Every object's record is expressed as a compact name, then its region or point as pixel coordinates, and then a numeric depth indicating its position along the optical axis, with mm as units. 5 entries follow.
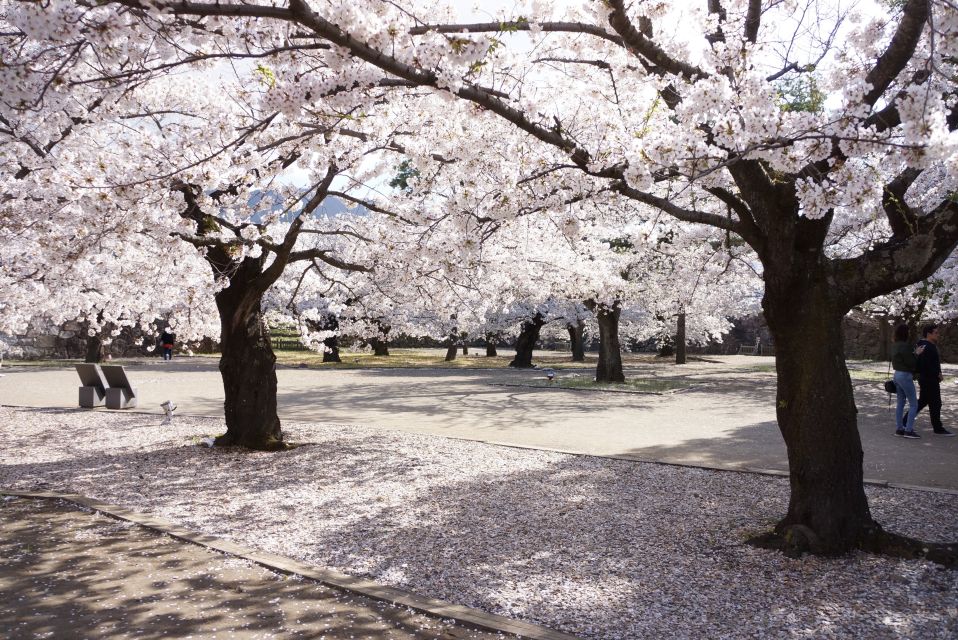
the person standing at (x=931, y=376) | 9383
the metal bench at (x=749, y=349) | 36394
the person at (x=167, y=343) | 27328
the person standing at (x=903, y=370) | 9281
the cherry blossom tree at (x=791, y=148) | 3938
